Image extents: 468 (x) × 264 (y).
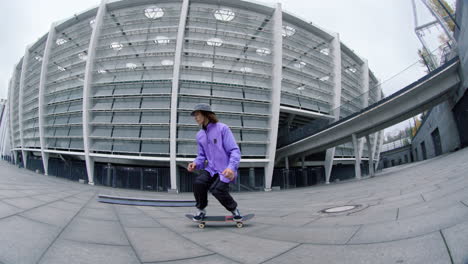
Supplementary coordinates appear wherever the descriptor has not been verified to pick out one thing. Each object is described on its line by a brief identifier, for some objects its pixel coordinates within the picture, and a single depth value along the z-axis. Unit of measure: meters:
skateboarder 3.05
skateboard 3.11
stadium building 17.72
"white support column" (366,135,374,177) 16.50
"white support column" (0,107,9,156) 47.62
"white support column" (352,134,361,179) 16.70
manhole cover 3.66
